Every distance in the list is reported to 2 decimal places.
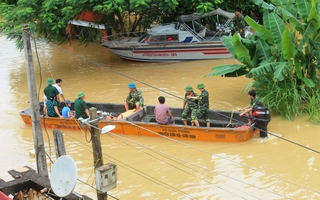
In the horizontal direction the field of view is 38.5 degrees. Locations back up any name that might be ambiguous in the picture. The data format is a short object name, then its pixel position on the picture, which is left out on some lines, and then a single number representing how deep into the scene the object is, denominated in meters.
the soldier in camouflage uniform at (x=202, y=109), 12.06
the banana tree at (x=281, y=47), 12.57
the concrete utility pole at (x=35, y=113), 8.60
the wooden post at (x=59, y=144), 8.57
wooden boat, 11.46
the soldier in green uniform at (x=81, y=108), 12.28
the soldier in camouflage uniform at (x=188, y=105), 12.19
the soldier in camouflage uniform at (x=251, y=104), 11.55
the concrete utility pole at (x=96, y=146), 7.54
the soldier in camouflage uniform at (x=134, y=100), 13.25
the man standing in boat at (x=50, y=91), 13.32
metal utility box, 7.38
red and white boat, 19.83
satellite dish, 7.44
